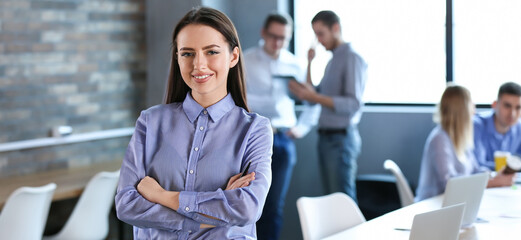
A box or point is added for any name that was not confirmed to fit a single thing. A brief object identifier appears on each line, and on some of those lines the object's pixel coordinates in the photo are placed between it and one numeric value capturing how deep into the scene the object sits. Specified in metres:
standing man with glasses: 4.70
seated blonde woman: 3.85
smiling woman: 1.92
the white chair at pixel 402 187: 4.05
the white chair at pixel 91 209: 3.97
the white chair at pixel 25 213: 3.55
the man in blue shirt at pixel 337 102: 4.52
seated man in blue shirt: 4.33
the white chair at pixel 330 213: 3.04
